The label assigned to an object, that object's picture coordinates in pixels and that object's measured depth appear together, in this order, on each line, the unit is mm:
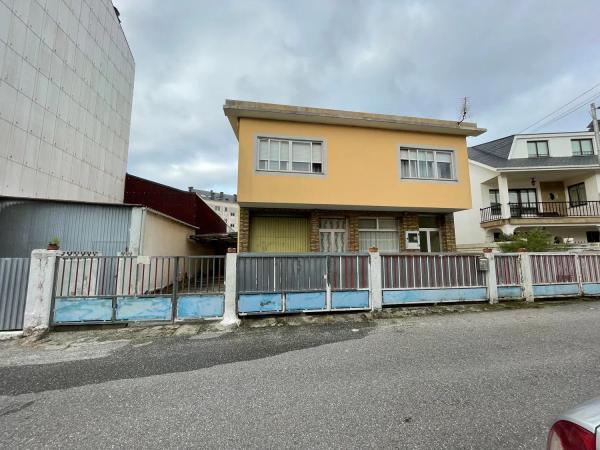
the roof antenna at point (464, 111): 11450
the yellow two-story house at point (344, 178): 10273
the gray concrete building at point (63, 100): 9008
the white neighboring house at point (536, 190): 18203
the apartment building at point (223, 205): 72062
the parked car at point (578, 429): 1187
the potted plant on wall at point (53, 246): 6435
